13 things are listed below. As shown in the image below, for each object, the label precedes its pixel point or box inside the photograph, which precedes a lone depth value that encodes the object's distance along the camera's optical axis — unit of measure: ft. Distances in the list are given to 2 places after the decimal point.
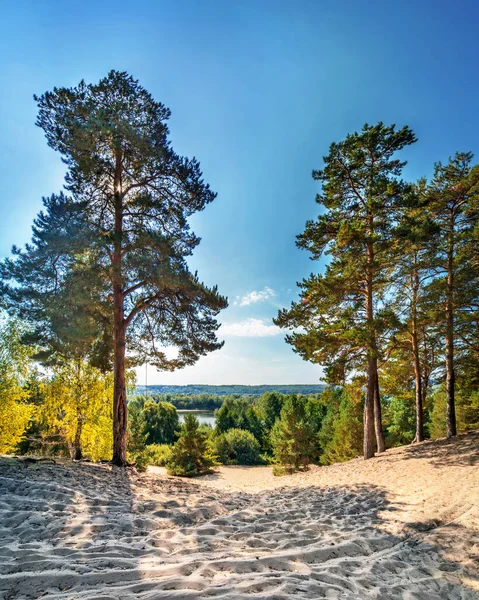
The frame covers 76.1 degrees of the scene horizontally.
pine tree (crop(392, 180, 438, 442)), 36.01
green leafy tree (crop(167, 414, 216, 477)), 70.64
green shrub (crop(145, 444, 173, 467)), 103.04
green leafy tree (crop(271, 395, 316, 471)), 78.28
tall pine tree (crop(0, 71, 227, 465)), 27.48
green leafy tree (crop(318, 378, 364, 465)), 79.41
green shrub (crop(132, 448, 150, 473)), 70.79
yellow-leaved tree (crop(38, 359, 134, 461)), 48.55
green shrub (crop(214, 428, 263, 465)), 127.95
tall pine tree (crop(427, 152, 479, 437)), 39.11
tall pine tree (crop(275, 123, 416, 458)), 36.06
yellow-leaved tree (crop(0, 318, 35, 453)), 49.57
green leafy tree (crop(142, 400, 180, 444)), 177.47
